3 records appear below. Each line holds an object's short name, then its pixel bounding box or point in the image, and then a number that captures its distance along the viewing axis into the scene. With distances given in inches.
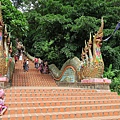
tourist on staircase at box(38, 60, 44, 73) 596.0
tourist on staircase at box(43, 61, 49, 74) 594.6
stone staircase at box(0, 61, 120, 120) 208.7
